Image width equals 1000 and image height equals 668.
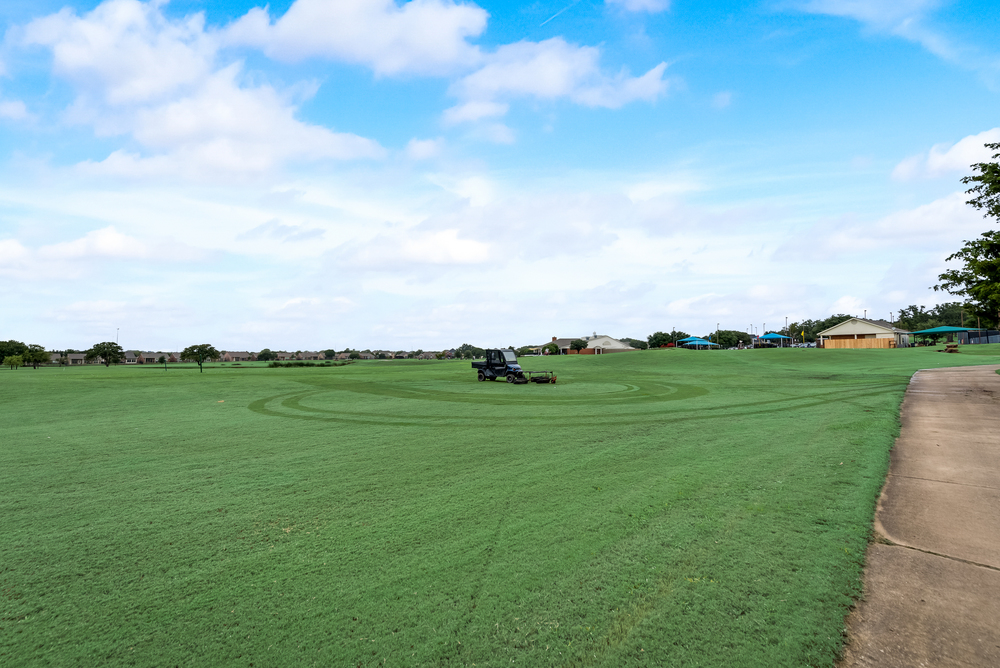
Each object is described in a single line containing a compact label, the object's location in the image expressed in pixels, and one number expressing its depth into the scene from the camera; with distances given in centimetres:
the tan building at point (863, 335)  7144
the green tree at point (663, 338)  11852
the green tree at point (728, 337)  12119
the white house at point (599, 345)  12200
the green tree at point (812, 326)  12875
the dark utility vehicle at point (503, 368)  2666
